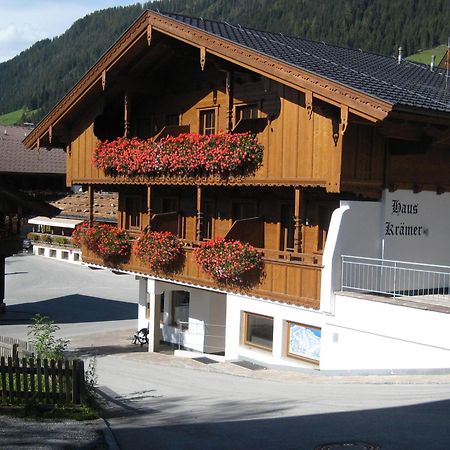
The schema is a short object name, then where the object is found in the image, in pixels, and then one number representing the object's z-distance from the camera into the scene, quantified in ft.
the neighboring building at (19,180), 95.04
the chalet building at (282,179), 50.55
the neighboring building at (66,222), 173.99
